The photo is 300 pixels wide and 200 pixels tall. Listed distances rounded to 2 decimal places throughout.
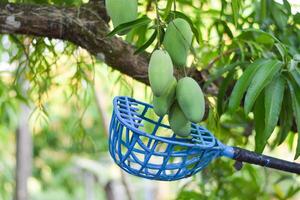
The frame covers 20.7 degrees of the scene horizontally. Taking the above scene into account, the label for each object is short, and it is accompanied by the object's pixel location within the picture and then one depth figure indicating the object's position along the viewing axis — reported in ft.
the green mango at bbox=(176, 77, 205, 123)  6.57
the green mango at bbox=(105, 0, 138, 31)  6.77
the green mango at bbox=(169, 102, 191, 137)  6.78
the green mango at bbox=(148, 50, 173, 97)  6.46
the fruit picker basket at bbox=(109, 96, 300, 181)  6.92
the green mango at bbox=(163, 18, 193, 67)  6.72
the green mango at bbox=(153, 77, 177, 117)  6.67
